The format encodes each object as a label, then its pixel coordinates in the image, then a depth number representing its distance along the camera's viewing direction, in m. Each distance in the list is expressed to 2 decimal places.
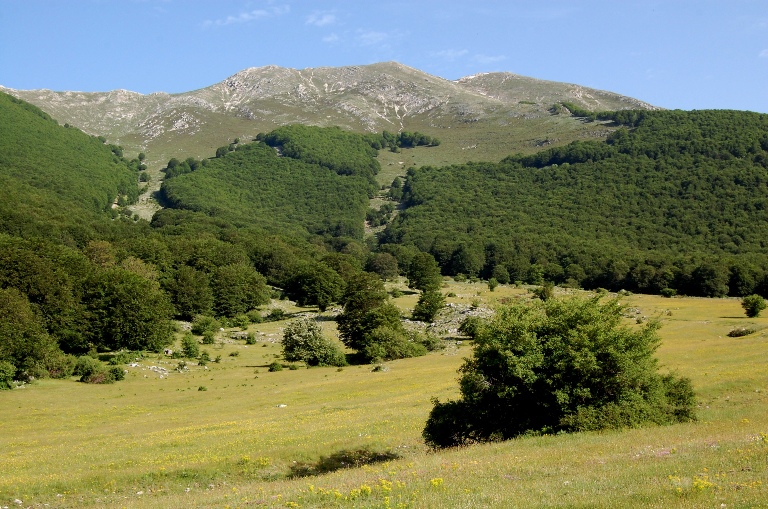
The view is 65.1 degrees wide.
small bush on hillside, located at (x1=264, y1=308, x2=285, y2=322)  94.38
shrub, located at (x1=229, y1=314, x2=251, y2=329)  87.08
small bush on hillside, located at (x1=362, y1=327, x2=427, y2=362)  63.62
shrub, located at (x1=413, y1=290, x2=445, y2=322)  84.81
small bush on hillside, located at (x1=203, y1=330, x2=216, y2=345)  72.69
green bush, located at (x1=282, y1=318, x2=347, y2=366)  62.91
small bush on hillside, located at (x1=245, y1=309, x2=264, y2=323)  92.38
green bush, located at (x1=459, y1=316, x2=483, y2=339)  73.69
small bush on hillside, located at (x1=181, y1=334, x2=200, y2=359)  64.81
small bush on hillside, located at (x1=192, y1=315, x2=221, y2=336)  78.94
